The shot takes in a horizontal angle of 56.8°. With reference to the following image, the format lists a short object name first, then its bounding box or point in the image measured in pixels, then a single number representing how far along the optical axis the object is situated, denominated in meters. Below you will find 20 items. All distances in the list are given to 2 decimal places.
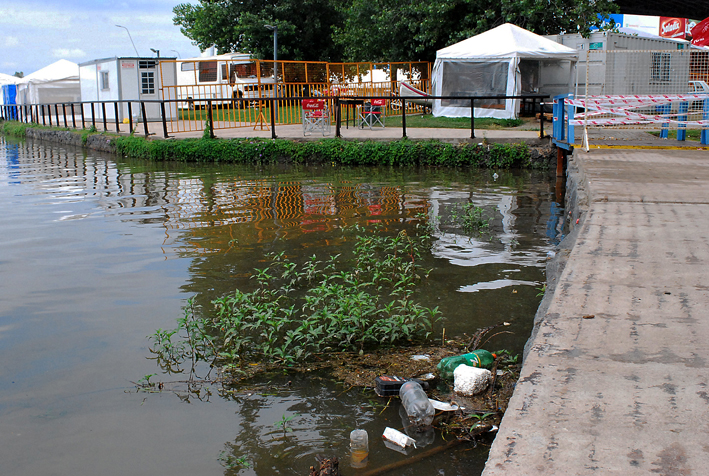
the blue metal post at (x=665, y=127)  12.78
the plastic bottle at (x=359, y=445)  3.02
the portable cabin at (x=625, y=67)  20.36
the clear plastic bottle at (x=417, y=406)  3.25
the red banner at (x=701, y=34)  23.19
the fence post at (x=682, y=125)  11.68
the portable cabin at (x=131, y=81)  24.39
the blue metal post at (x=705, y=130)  11.71
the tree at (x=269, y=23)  34.34
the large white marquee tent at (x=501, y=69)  19.45
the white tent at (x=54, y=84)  36.22
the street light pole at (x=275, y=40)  27.96
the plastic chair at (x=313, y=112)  17.73
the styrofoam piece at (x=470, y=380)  3.50
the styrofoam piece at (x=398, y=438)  3.08
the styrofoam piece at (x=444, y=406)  3.35
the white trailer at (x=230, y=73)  32.07
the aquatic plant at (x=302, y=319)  4.29
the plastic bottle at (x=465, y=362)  3.72
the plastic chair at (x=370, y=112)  19.23
